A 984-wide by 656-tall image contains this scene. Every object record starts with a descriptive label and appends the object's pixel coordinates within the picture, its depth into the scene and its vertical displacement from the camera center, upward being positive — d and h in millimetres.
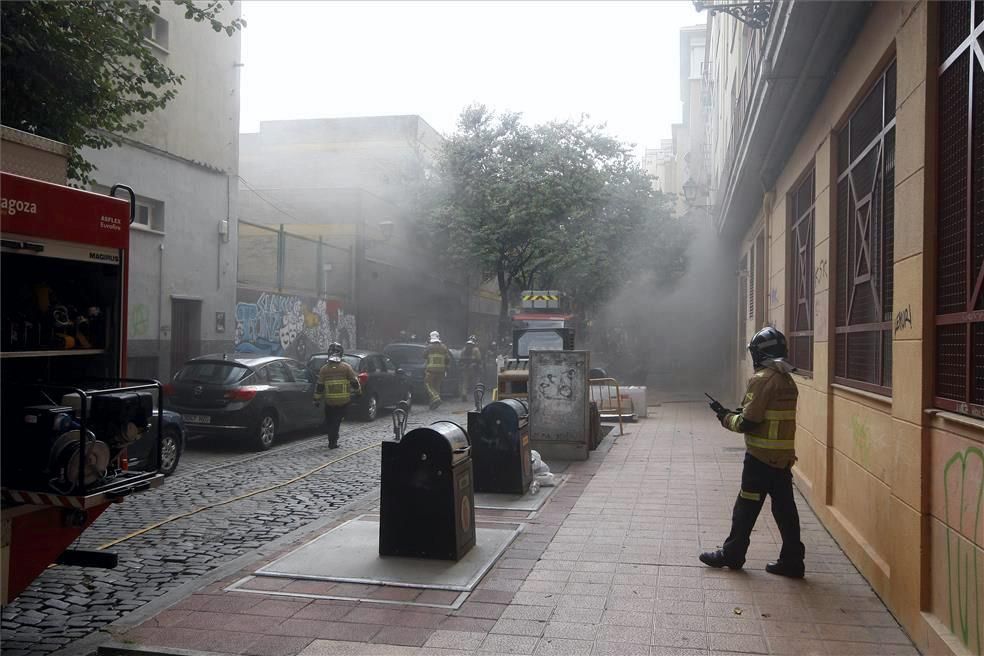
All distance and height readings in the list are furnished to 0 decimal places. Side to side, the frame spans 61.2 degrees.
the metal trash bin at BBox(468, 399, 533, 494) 8461 -1067
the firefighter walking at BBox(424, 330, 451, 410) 19266 -499
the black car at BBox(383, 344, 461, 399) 20375 -579
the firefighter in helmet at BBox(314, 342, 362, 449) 12289 -708
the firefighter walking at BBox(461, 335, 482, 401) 21509 -499
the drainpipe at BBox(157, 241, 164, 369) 15297 +714
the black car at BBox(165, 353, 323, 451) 11828 -817
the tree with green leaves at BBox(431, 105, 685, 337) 26125 +4458
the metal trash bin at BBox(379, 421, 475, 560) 5977 -1119
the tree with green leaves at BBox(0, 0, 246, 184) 7523 +2591
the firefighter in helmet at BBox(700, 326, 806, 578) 5711 -763
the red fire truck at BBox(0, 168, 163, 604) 4254 -227
